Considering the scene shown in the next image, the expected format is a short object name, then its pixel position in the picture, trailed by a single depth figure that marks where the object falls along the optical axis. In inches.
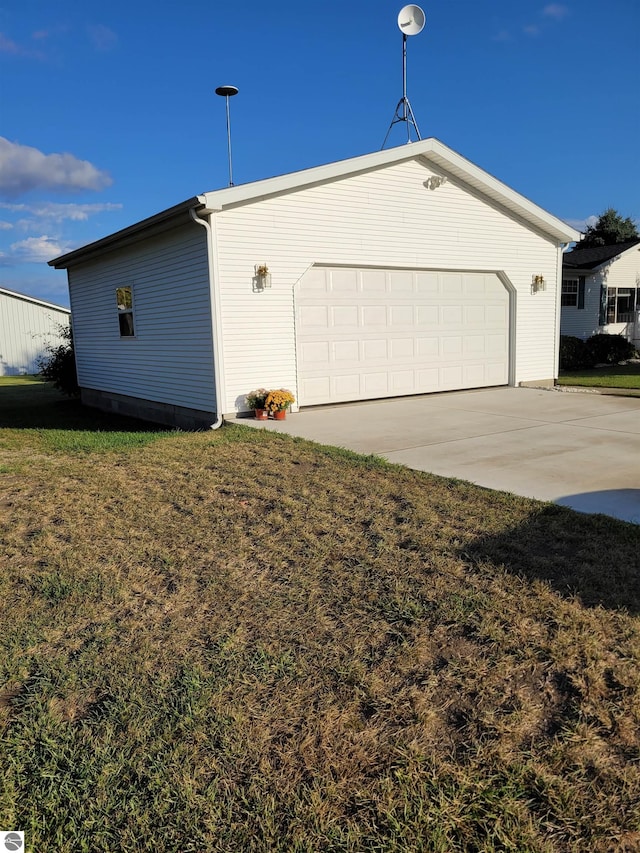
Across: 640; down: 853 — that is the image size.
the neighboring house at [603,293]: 914.7
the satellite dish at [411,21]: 413.4
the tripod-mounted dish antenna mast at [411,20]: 412.5
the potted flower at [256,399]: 360.5
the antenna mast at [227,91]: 407.8
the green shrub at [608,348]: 816.3
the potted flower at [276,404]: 356.5
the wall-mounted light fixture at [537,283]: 488.4
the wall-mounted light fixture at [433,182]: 421.4
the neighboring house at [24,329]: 1079.0
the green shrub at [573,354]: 765.3
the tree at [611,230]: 1520.7
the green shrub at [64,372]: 621.2
